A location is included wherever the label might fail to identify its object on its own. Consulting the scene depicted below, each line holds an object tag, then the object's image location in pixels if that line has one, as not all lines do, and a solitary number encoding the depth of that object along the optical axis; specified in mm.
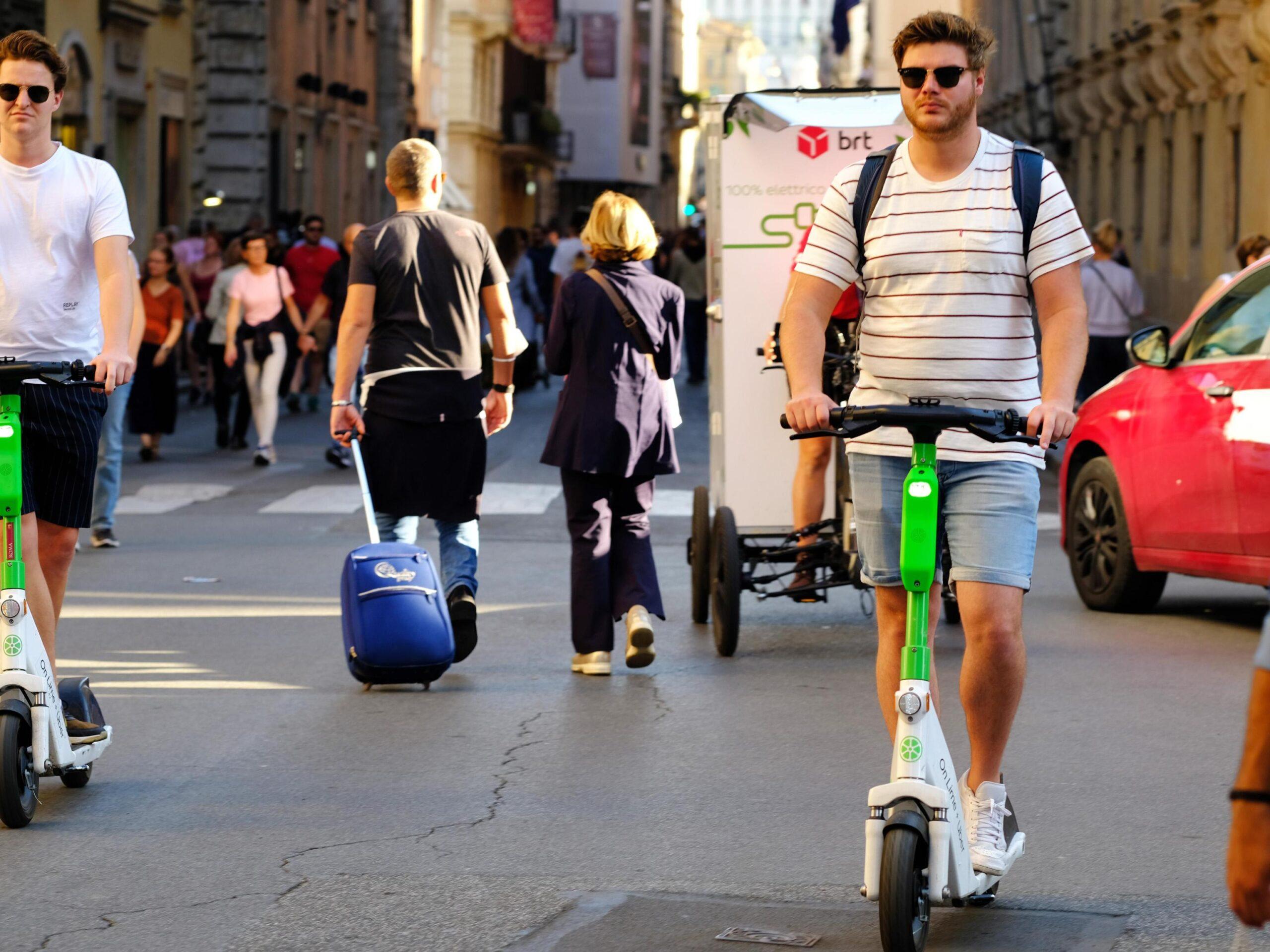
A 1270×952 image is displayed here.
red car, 16979
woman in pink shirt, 33215
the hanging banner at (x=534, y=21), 125093
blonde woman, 15751
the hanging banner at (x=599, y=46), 184726
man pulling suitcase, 15794
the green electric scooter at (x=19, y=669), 10781
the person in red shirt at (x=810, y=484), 17422
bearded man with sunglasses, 9161
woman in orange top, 32187
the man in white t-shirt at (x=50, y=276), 11467
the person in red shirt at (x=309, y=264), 41412
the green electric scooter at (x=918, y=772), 8411
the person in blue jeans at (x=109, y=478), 23119
